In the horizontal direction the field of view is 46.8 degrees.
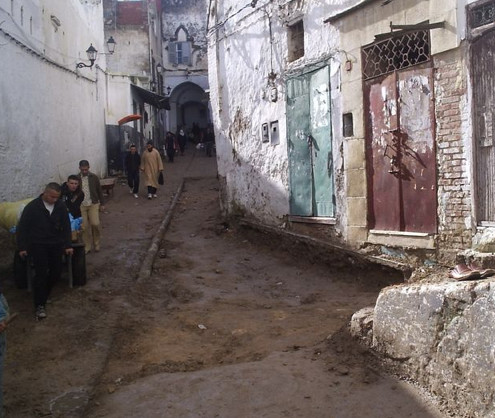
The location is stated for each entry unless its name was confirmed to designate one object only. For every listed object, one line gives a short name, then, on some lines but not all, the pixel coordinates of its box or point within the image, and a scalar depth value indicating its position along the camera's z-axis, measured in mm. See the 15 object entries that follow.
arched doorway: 40750
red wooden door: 7016
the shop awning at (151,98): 24866
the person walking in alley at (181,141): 33000
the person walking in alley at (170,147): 28153
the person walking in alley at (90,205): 9320
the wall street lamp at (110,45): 20545
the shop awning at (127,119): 21703
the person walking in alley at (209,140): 30250
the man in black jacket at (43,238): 6613
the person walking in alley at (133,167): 16344
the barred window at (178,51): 39656
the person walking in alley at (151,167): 15805
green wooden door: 8867
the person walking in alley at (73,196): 8453
